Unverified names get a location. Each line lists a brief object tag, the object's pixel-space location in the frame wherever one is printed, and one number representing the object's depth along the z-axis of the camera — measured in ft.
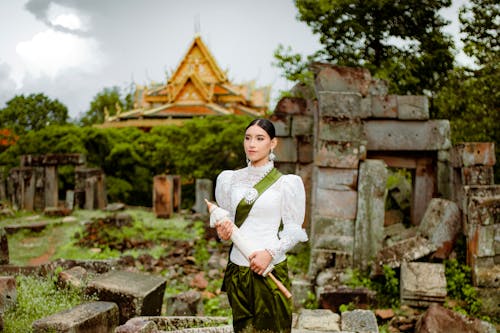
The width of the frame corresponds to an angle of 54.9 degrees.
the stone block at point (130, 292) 16.78
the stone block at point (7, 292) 15.87
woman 10.96
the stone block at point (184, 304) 20.01
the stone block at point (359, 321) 16.38
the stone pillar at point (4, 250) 22.26
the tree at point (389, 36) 40.81
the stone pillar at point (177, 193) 50.08
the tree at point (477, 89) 29.60
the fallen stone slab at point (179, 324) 13.39
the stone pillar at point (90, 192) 50.62
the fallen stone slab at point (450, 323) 17.07
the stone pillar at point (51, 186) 51.57
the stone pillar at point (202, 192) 50.07
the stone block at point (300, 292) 22.82
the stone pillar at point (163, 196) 46.32
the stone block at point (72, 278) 18.47
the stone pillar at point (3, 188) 56.90
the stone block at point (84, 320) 13.71
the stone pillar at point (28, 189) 51.83
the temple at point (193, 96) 76.89
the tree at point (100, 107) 113.18
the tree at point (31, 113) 80.53
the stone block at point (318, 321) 16.71
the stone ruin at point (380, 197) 21.02
